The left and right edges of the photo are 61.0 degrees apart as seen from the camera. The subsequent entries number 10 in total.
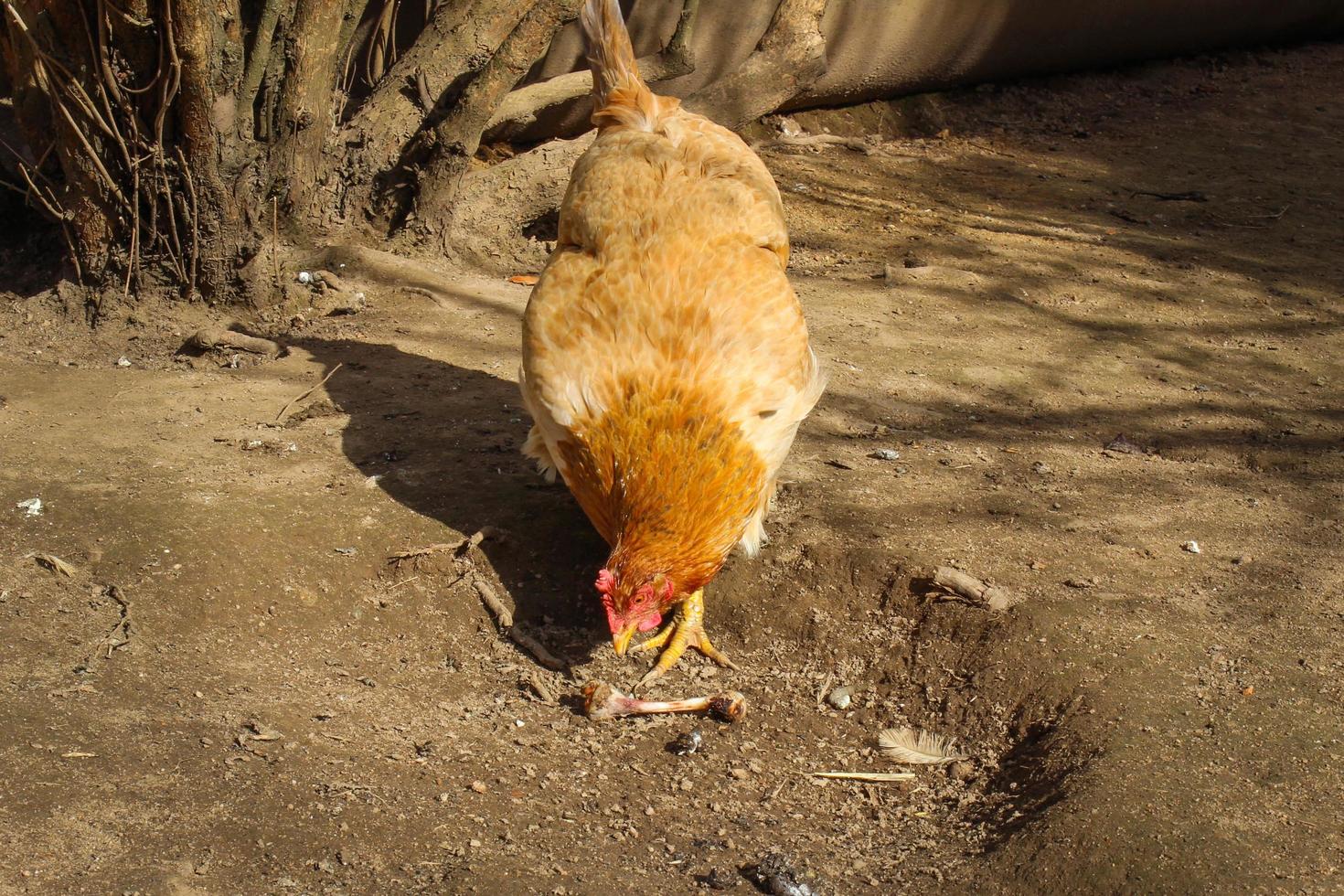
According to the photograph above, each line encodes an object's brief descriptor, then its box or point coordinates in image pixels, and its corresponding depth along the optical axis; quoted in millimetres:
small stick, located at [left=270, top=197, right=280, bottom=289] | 4691
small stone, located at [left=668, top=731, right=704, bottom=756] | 3045
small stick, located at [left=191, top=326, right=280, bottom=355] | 4543
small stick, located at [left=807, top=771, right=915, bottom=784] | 2943
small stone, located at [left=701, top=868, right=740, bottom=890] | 2508
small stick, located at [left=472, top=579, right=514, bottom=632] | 3424
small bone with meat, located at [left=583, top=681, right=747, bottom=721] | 3135
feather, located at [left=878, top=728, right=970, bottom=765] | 2982
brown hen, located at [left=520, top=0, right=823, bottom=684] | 3102
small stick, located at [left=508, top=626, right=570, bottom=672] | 3344
